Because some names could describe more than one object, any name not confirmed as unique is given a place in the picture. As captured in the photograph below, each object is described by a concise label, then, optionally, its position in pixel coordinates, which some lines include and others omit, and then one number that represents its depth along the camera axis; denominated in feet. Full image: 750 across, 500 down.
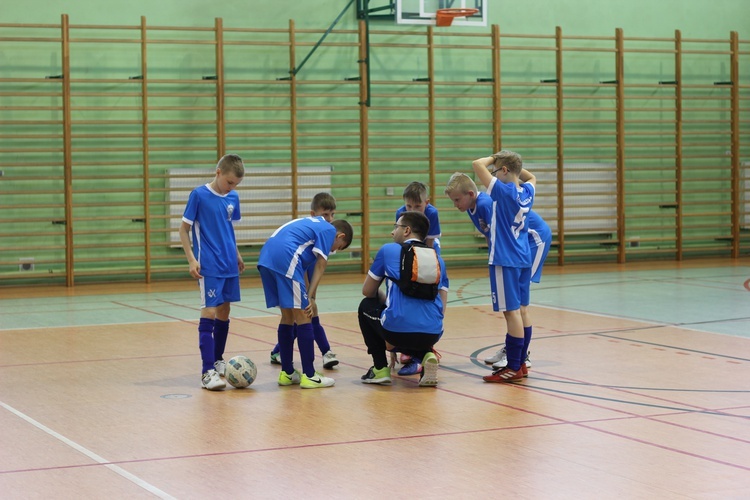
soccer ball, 31.62
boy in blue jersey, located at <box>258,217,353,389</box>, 31.36
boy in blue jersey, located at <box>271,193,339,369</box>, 32.85
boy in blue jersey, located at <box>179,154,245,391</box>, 32.36
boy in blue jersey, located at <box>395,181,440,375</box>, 34.52
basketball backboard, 70.56
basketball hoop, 70.01
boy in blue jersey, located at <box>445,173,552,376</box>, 33.21
